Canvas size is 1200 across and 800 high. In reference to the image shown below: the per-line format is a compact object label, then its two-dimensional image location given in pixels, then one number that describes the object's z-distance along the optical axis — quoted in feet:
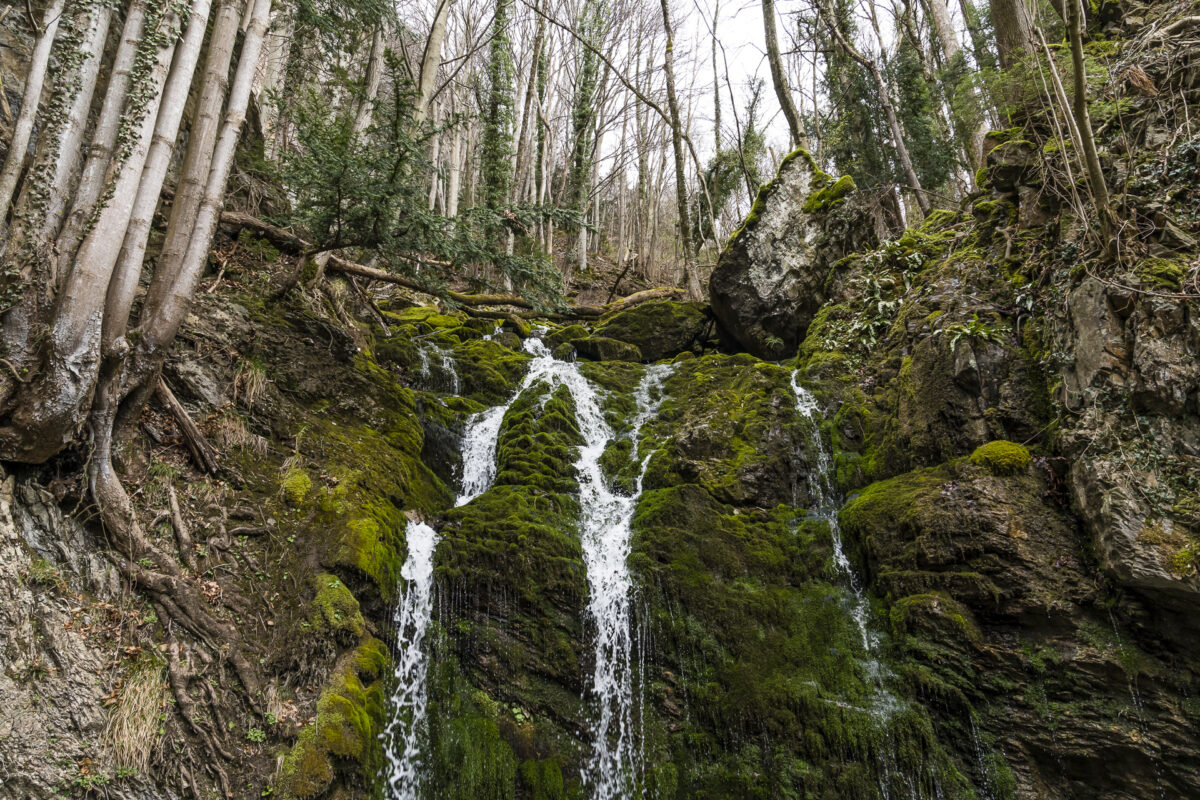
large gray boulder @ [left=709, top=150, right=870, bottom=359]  36.04
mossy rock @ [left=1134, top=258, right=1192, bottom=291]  16.69
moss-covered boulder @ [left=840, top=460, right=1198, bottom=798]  15.74
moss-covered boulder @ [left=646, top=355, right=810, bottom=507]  24.79
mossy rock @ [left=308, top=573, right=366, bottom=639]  16.46
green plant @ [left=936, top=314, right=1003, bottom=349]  22.00
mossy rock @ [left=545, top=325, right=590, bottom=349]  41.09
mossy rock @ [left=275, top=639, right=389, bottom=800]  13.84
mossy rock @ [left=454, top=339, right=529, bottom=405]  32.78
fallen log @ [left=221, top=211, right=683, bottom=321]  25.49
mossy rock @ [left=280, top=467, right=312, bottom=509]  18.93
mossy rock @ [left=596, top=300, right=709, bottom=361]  40.98
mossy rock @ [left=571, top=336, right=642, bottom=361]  39.83
